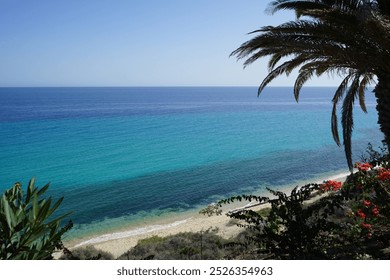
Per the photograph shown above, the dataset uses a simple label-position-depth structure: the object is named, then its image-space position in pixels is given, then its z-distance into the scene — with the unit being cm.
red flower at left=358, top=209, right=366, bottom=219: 518
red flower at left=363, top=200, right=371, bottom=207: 537
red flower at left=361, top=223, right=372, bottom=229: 495
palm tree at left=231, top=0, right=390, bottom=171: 584
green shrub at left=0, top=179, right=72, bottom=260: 332
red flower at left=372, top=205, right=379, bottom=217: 515
